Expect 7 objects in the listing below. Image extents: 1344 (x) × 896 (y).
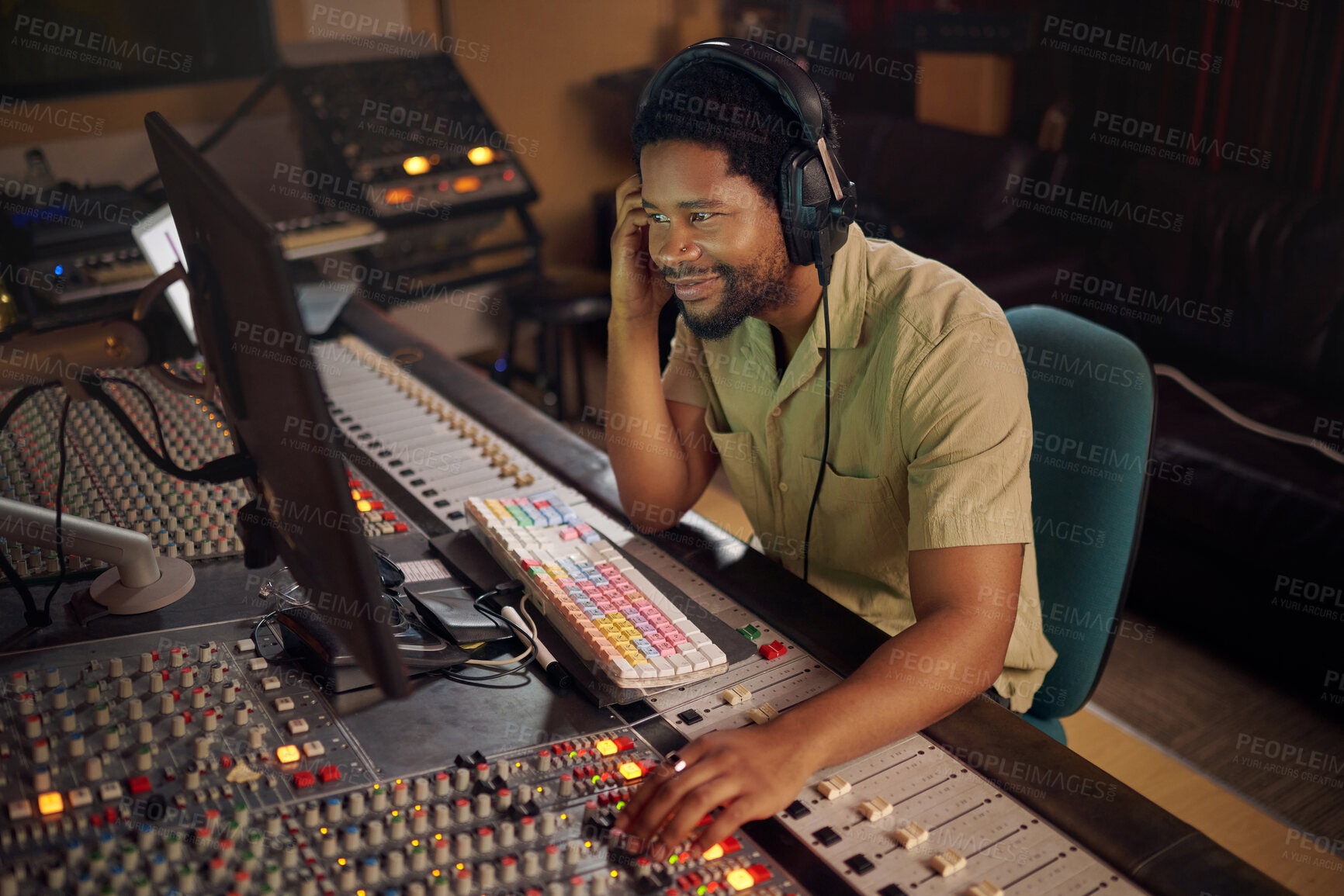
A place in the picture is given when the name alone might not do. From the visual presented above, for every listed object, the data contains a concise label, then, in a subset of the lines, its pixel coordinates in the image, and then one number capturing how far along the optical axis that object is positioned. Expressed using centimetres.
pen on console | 105
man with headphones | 97
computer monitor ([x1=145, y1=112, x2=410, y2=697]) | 71
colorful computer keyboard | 103
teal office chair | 129
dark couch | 228
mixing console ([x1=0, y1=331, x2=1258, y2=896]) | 80
